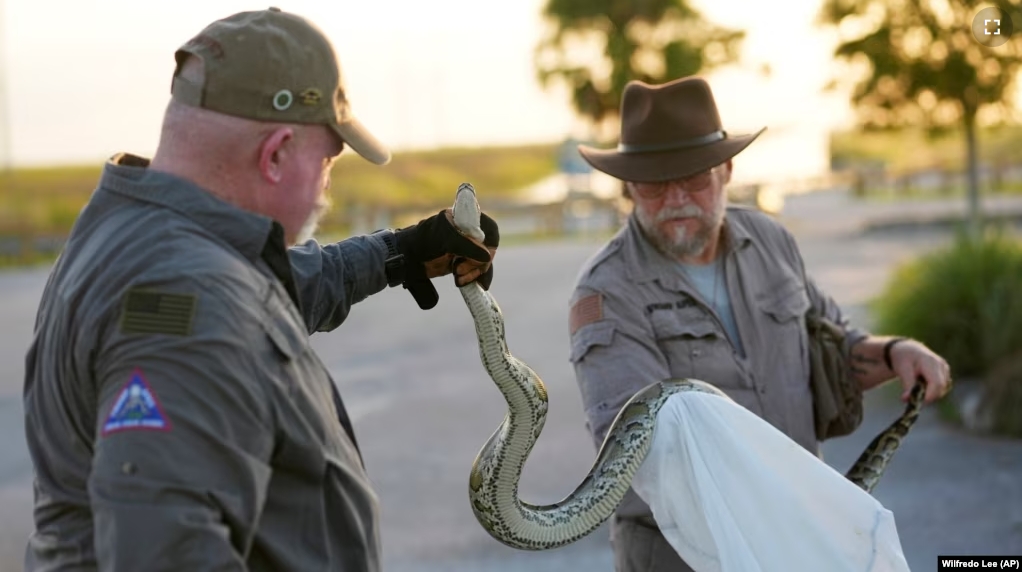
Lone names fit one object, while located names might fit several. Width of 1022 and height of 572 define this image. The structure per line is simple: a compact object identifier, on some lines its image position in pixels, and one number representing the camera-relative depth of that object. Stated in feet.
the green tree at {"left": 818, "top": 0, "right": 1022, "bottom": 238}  73.10
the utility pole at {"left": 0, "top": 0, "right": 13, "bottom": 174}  172.78
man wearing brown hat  14.73
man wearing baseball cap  8.32
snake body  12.60
